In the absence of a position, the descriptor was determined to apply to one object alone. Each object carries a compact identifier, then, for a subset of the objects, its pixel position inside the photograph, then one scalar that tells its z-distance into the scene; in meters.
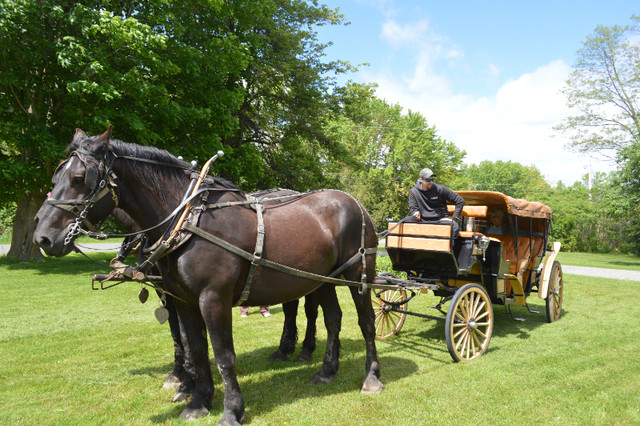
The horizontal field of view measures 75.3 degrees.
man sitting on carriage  6.27
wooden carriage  5.89
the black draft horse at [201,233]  3.34
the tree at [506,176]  65.72
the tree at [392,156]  36.59
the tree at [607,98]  27.25
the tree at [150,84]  11.55
